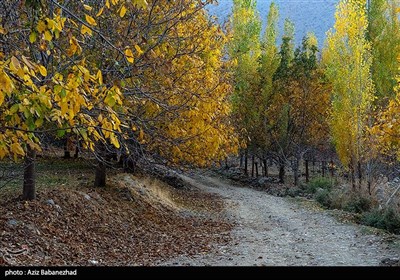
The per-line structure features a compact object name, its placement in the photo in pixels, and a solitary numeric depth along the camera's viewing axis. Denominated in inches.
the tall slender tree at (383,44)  1072.8
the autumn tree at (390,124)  330.9
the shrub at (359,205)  630.8
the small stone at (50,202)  366.6
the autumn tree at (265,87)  1152.9
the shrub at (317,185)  903.1
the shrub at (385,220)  477.7
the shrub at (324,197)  711.1
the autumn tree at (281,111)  1119.6
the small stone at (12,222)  304.8
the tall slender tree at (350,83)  794.8
